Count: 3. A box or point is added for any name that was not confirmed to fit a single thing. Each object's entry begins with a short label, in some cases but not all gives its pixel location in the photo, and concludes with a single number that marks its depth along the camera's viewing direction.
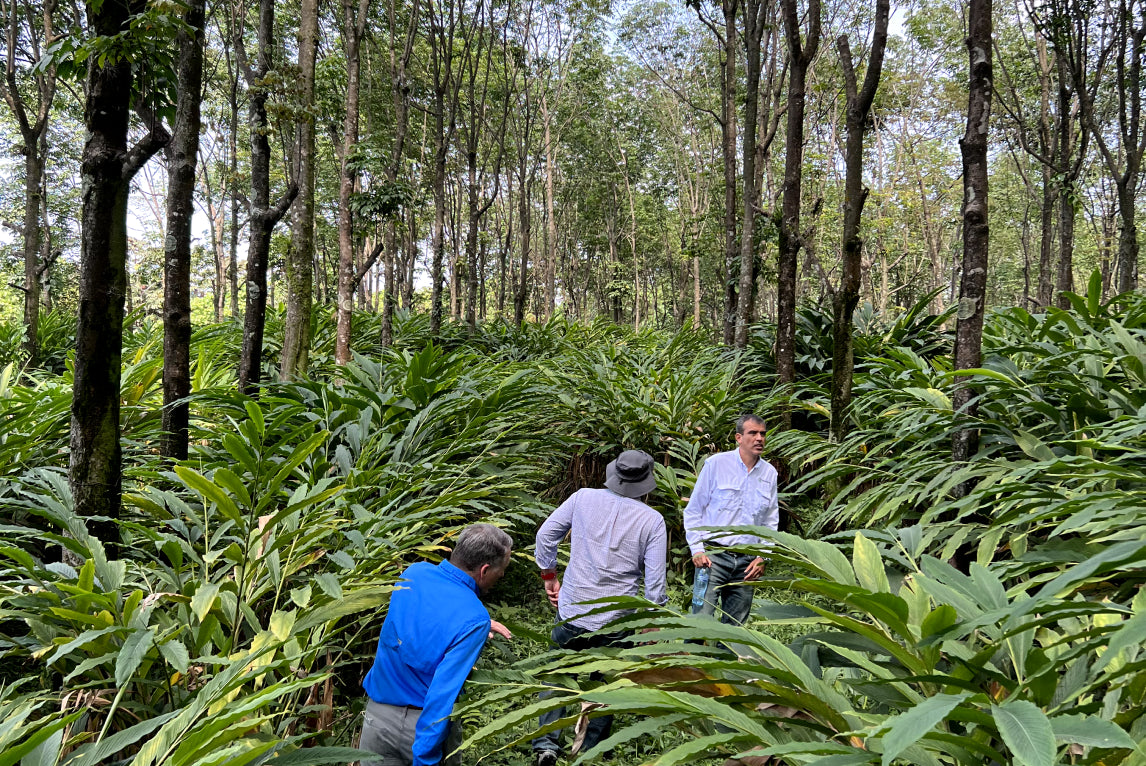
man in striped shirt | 3.06
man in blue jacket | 2.00
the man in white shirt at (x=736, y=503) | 3.72
